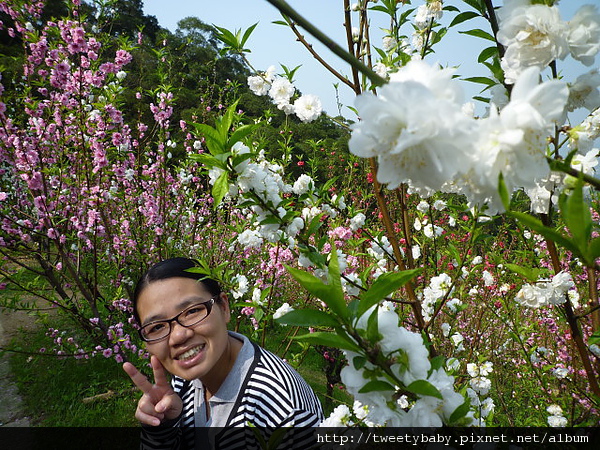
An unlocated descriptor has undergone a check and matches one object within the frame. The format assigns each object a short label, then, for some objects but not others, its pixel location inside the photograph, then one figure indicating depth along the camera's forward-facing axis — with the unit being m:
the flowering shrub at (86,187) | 1.37
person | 0.75
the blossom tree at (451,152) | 0.27
